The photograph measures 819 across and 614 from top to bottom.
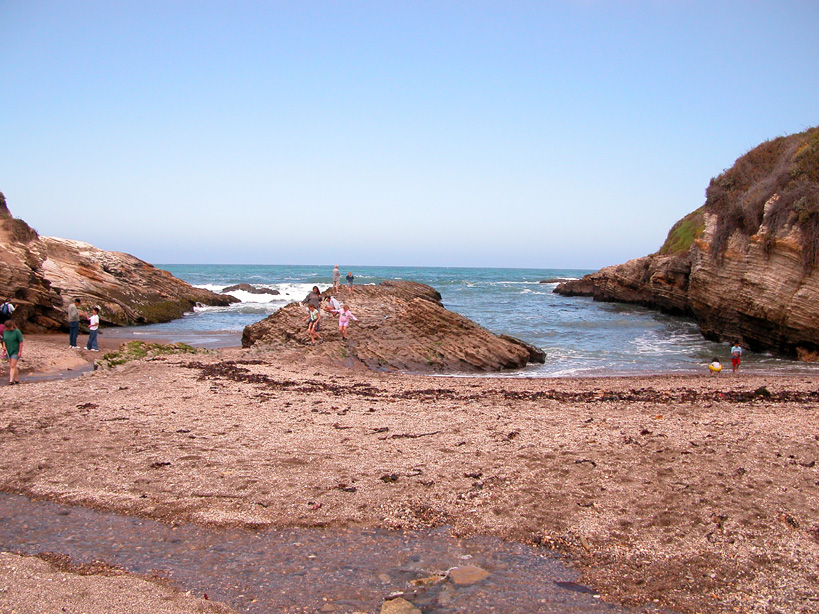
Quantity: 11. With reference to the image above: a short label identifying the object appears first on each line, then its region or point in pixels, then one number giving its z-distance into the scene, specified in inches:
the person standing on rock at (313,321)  703.1
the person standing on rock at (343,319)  708.0
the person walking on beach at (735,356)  637.3
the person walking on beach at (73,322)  705.6
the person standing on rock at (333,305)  729.0
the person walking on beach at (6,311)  685.5
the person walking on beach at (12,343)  482.8
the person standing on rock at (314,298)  717.3
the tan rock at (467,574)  172.2
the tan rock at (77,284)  858.6
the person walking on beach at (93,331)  700.7
